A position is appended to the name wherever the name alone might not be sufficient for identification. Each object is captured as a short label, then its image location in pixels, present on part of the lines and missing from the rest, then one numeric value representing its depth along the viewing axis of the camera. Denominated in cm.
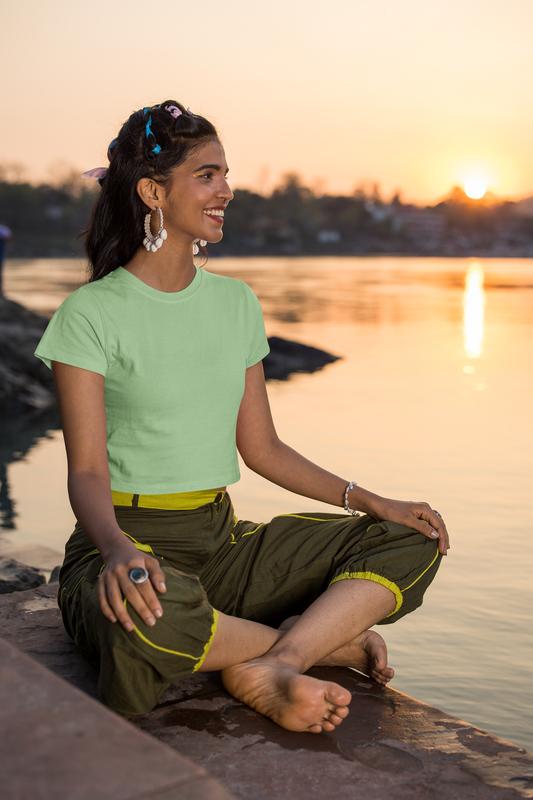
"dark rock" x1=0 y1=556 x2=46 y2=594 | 277
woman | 175
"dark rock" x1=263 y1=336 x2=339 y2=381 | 905
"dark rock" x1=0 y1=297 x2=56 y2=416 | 705
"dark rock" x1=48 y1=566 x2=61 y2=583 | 286
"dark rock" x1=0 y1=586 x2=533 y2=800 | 151
